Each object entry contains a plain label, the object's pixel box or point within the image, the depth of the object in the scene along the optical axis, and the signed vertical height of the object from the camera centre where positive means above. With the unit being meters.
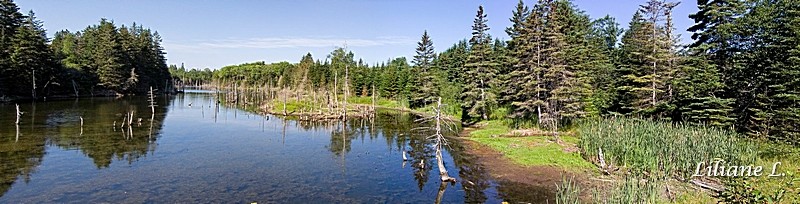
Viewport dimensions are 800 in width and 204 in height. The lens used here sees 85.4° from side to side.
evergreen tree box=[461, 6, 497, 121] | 39.25 +2.31
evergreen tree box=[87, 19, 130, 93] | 73.94 +5.61
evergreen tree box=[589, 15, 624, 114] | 37.97 +2.01
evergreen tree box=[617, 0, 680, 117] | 29.36 +2.19
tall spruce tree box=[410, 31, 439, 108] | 56.00 +2.39
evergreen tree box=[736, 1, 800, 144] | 20.45 +1.35
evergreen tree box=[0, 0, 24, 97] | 54.09 +7.86
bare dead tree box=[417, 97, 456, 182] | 19.31 -3.20
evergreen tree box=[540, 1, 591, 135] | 31.34 +1.23
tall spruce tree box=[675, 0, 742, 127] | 24.50 +1.55
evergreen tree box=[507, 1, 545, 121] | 32.34 +2.51
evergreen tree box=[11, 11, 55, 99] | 56.31 +3.98
